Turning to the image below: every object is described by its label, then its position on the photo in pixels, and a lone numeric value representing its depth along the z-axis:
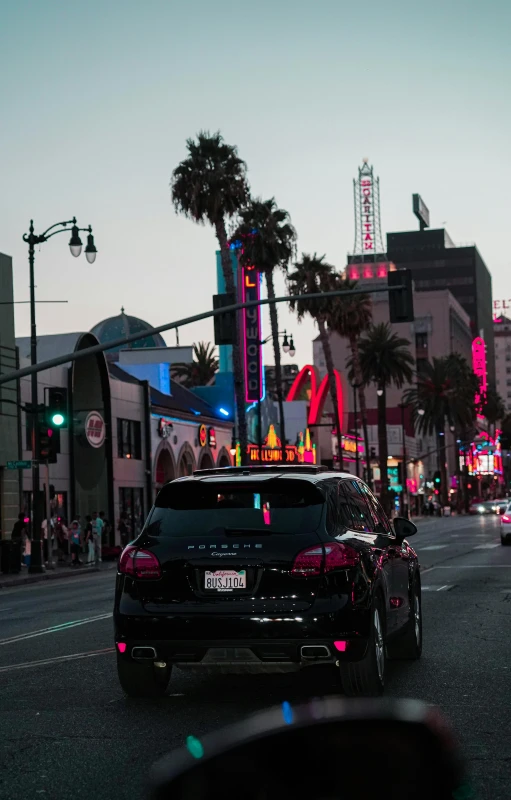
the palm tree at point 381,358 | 89.88
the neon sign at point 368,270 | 174.12
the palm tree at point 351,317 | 67.62
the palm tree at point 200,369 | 110.56
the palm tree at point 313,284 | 65.31
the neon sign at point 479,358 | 181.06
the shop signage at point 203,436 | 63.22
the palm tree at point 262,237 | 54.72
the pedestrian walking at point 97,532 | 40.16
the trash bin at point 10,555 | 35.84
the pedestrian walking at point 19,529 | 38.84
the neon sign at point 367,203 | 183.75
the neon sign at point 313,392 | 85.31
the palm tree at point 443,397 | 112.38
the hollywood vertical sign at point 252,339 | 62.91
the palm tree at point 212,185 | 48.47
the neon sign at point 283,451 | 70.38
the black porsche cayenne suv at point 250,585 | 8.59
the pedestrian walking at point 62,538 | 44.66
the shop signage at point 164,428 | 57.56
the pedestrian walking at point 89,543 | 40.66
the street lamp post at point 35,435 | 35.19
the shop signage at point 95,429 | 48.53
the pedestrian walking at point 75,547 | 40.12
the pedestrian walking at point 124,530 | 48.72
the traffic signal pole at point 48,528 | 37.47
